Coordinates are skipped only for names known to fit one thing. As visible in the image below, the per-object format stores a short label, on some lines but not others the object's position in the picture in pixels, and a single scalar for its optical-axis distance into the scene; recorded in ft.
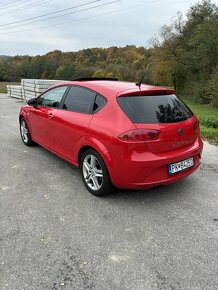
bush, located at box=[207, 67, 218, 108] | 81.39
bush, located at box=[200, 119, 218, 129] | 32.37
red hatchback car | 11.12
